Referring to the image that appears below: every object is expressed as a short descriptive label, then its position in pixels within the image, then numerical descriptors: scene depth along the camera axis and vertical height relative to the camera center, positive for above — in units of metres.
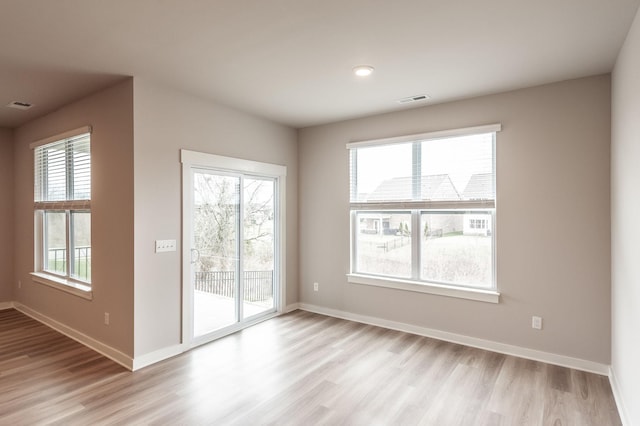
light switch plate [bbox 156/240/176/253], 3.35 -0.34
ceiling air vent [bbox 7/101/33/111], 3.88 +1.23
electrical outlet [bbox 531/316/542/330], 3.32 -1.08
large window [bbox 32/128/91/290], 3.93 +0.04
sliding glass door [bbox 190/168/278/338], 3.80 -0.45
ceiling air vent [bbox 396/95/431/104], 3.67 +1.23
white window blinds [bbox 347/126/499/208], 3.67 +0.48
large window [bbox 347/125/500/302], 3.69 +0.03
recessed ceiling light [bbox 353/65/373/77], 2.93 +1.23
